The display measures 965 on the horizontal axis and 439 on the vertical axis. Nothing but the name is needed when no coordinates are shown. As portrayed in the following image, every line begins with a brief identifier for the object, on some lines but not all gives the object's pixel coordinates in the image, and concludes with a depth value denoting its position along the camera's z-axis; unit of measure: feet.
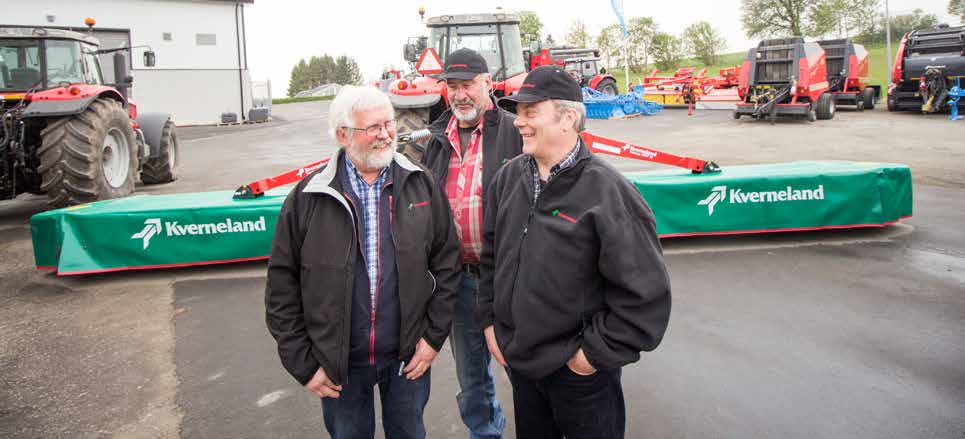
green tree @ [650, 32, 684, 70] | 166.20
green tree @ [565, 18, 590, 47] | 188.75
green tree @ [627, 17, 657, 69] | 170.60
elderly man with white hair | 6.98
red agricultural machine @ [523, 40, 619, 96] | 78.95
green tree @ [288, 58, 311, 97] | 332.19
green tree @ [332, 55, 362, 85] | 318.86
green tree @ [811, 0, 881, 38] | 151.02
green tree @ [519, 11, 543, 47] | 220.64
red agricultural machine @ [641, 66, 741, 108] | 71.72
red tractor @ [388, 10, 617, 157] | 30.37
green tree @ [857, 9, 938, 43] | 162.50
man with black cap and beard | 8.66
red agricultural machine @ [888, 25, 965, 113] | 56.08
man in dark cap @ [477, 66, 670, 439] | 6.18
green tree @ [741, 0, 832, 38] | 152.97
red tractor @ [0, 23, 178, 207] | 23.76
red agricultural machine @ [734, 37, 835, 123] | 55.72
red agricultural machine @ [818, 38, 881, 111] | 65.62
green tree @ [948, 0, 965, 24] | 151.48
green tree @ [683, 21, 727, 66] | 165.27
